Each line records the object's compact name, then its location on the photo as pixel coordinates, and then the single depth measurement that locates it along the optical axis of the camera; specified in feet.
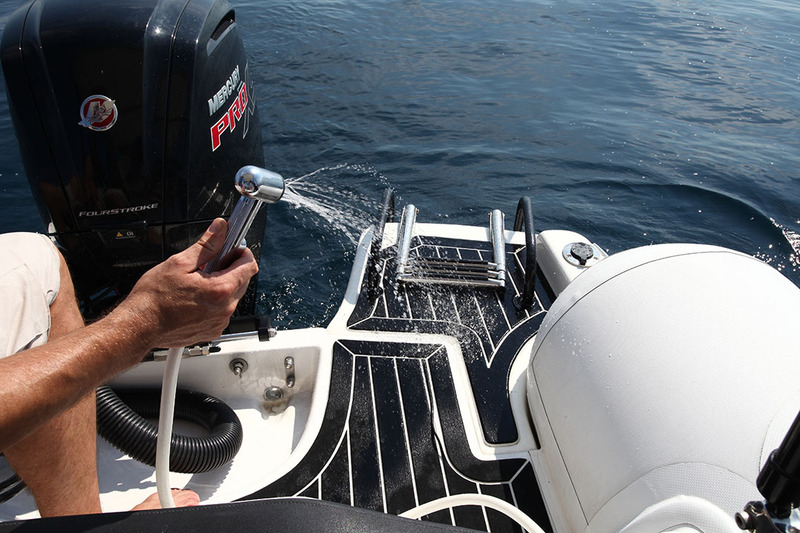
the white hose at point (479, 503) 4.76
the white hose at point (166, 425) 3.66
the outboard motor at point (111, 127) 6.52
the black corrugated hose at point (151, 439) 5.77
